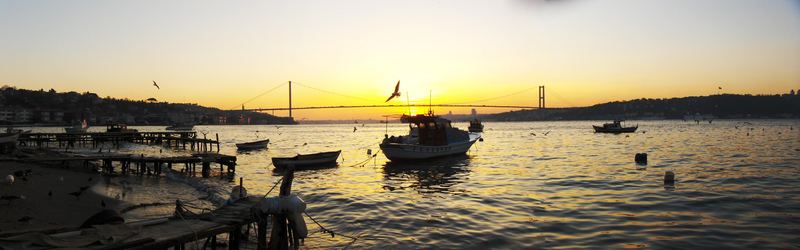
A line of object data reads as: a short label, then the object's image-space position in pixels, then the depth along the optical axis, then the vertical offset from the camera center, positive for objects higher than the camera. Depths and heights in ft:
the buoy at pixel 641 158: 110.32 -8.69
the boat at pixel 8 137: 117.67 -3.63
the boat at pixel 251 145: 185.98 -9.06
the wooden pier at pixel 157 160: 89.81 -7.18
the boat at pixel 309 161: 109.81 -8.93
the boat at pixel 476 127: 382.83 -5.66
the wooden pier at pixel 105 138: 166.85 -5.76
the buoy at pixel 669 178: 74.83 -8.82
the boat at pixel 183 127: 462.97 -5.49
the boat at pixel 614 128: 317.01 -5.92
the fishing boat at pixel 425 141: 117.29 -5.39
